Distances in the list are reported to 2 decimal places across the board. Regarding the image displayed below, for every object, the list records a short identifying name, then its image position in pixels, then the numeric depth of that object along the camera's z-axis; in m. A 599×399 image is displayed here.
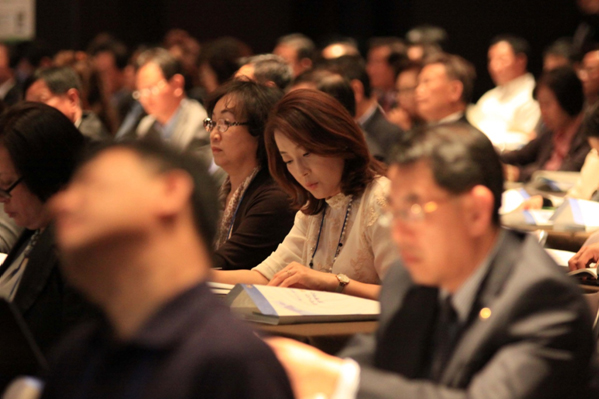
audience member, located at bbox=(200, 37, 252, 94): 11.96
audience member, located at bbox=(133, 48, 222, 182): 10.98
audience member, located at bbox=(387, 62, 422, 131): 13.39
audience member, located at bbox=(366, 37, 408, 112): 15.64
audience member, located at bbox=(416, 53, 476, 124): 10.94
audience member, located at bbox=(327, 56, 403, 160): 9.88
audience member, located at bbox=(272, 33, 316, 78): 15.30
